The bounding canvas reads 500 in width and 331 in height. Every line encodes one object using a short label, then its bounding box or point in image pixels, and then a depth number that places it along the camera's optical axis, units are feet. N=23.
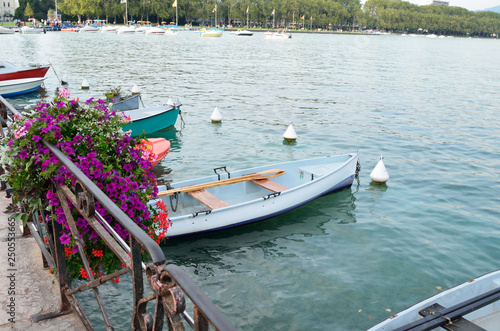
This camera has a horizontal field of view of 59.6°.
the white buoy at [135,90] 88.17
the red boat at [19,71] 82.79
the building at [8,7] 492.54
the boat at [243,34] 443.73
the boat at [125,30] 381.19
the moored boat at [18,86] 82.33
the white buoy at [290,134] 59.77
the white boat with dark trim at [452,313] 17.44
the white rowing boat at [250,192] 31.78
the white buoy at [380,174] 44.96
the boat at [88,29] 379.76
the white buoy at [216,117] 69.74
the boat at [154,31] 389.07
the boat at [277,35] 388.88
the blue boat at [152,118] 55.83
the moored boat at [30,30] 329.52
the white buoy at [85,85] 94.70
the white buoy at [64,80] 102.10
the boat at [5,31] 321.67
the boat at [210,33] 385.70
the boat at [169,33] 379.76
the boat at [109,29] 391.86
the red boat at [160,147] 44.11
